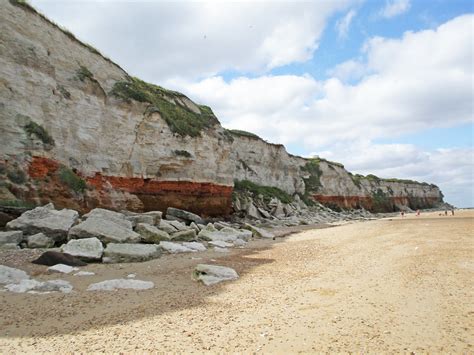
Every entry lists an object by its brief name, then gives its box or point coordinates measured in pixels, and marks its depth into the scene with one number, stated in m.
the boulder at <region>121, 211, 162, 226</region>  15.53
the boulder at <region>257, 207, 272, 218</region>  32.79
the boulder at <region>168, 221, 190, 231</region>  16.49
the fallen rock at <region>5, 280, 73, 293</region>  6.75
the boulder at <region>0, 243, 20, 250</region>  10.09
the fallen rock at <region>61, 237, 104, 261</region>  9.81
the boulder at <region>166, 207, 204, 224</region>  21.33
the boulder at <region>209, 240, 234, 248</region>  14.86
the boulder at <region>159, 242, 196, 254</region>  12.34
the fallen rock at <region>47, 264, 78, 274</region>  8.38
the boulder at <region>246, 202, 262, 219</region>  31.72
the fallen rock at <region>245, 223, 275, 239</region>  19.58
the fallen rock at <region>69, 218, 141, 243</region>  11.47
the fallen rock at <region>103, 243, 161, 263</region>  9.97
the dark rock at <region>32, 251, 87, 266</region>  8.95
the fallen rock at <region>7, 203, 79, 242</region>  11.40
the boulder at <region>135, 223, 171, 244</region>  13.25
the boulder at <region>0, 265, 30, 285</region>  7.18
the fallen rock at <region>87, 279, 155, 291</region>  7.09
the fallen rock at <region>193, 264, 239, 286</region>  7.91
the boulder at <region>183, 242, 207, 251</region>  13.39
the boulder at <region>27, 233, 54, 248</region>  10.80
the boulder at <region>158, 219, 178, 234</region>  15.61
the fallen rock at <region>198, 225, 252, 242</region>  16.34
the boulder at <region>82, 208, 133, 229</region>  13.13
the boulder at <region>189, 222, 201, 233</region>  17.61
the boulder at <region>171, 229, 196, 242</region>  14.89
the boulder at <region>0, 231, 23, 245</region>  10.46
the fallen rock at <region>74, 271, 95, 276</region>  8.34
